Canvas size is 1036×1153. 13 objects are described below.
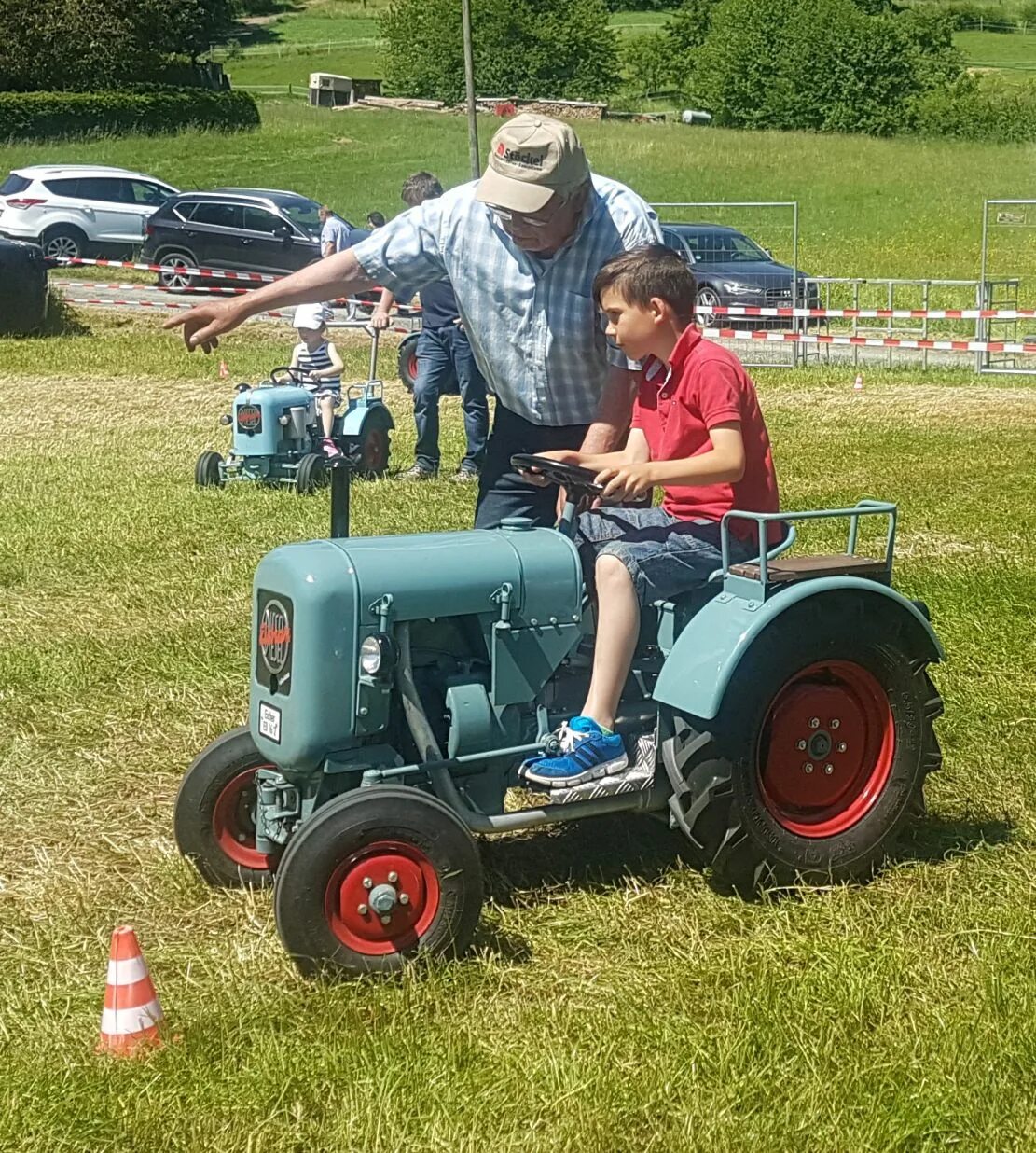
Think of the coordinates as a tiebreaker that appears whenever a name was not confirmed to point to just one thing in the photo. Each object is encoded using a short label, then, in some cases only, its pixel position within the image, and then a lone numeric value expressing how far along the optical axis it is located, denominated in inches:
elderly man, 175.9
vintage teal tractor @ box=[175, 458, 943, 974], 151.3
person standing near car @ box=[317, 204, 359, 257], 792.9
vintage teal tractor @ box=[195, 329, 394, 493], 437.7
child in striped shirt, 472.4
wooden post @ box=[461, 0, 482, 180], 1210.0
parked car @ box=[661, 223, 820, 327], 866.8
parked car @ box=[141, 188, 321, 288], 1024.9
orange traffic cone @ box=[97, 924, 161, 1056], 134.7
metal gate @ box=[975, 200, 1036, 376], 774.5
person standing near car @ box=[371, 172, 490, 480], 440.5
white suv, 1070.4
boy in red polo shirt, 165.2
